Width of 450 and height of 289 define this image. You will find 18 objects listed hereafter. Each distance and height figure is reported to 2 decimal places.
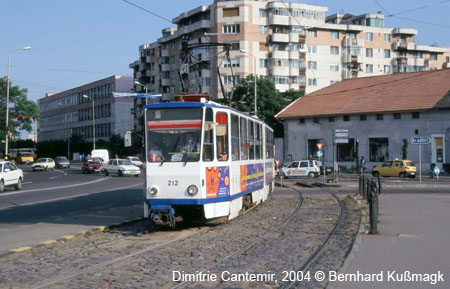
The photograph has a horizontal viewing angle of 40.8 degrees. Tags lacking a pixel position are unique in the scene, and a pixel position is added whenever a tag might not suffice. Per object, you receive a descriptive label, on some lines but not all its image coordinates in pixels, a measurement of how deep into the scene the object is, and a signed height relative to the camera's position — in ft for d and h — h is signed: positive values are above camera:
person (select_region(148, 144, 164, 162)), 44.60 -0.07
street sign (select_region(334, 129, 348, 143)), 109.60 +2.66
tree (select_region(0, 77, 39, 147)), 284.37 +22.71
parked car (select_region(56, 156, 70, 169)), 253.44 -3.62
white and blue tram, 43.70 -0.60
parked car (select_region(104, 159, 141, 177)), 168.14 -4.04
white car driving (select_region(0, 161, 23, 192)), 102.47 -3.52
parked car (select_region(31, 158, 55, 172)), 220.84 -3.74
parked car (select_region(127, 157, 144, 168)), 193.77 -2.53
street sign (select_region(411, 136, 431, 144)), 110.79 +1.60
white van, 219.41 -0.02
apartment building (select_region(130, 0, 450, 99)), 255.70 +48.45
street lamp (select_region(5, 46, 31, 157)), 170.60 +7.24
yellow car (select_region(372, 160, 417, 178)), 153.99 -4.93
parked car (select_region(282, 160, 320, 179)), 155.43 -4.59
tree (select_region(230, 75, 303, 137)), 220.02 +19.66
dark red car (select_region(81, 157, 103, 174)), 188.96 -3.74
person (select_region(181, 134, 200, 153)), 44.04 +0.48
